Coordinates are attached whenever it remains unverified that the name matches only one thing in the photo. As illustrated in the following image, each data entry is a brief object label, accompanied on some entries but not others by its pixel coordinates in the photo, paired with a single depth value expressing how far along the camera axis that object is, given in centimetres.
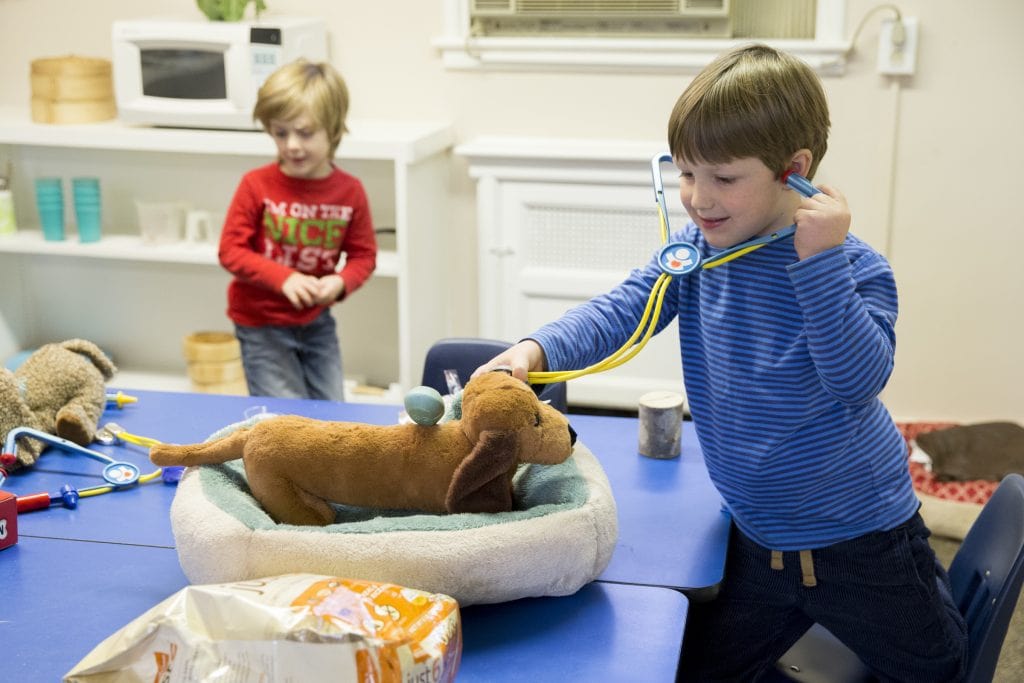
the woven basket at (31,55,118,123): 314
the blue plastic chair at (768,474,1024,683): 127
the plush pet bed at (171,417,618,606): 113
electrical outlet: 294
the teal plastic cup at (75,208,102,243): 319
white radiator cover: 310
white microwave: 293
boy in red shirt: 238
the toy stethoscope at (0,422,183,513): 145
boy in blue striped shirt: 124
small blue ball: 124
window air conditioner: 302
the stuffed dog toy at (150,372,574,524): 122
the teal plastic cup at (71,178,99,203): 317
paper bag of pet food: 92
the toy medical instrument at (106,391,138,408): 182
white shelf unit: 302
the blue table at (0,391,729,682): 111
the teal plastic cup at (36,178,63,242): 321
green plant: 302
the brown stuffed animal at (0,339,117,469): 159
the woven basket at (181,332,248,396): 321
